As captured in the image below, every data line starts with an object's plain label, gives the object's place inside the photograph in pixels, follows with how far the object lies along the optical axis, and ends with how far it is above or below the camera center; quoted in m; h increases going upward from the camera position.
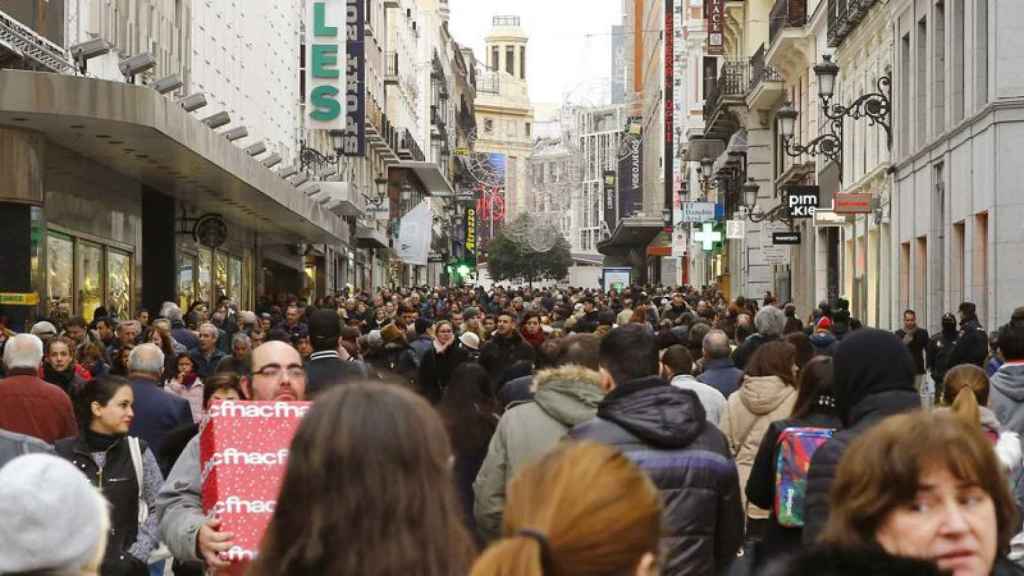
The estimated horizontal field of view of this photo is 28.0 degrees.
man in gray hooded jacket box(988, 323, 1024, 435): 10.53 -0.48
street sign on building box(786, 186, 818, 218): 36.56 +1.62
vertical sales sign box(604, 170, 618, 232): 153.62 +7.10
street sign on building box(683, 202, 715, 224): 59.16 +2.31
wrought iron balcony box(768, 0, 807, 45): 47.34 +6.46
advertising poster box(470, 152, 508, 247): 155.09 +8.81
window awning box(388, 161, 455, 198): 84.88 +5.10
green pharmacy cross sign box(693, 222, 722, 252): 58.69 +1.59
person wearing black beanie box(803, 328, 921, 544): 6.17 -0.29
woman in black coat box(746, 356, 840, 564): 7.03 -0.48
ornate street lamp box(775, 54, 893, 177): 28.41 +2.76
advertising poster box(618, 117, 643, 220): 135.00 +8.10
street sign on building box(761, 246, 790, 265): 51.19 +0.92
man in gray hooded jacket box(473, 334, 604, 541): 7.75 -0.52
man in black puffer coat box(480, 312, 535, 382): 15.91 -0.46
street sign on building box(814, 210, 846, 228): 33.84 +1.20
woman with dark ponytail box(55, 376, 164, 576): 8.24 -0.71
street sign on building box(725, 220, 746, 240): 47.19 +1.43
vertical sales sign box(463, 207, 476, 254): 145.25 +4.21
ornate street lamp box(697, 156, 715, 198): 54.38 +3.41
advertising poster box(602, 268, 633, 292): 106.81 +0.82
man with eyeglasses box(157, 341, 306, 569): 6.19 -0.64
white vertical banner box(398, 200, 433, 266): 64.31 +1.75
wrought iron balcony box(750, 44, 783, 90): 51.41 +5.59
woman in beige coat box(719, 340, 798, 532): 9.82 -0.49
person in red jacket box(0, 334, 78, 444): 10.67 -0.59
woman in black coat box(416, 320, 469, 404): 15.94 -0.57
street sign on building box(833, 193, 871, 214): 31.02 +1.34
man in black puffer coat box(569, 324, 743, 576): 6.63 -0.55
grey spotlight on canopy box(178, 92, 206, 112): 29.97 +2.78
